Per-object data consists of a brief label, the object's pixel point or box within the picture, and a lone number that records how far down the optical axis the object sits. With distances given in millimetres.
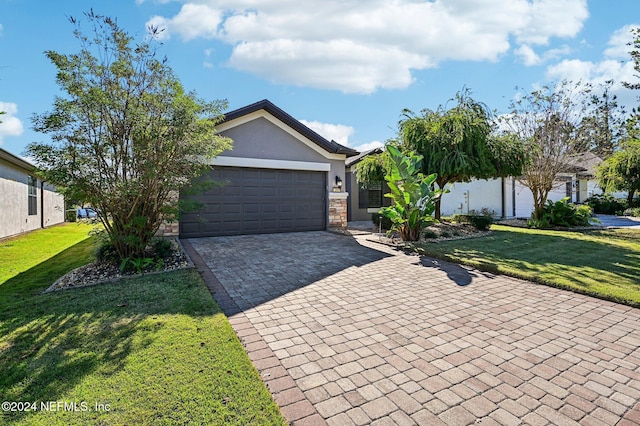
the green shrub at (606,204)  22688
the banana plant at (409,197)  9664
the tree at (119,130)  6242
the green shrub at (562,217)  15398
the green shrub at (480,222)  13648
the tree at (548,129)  14844
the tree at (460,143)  11711
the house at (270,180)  11391
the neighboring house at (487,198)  19141
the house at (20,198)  12594
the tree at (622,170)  19219
